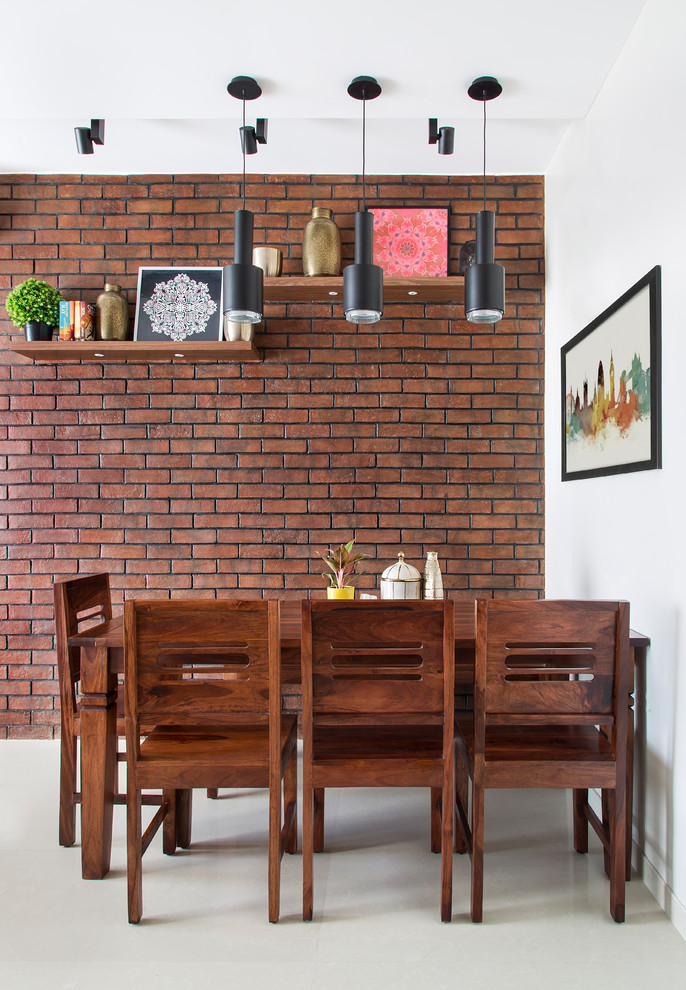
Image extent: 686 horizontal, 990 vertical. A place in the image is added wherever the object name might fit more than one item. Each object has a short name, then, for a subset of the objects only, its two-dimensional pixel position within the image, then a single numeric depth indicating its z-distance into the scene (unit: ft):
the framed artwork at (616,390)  7.14
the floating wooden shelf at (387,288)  10.69
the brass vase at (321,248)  10.95
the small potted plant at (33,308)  11.12
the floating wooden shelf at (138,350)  10.84
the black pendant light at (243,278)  8.41
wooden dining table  7.24
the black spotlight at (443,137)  9.90
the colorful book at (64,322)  11.25
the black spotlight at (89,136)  10.01
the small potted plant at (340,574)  9.38
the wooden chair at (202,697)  6.28
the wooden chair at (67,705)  8.05
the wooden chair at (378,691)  6.34
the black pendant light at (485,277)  8.46
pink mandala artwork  11.52
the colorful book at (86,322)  11.24
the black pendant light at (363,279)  8.34
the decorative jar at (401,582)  8.86
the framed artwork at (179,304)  11.46
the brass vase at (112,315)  11.27
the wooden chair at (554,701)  6.36
